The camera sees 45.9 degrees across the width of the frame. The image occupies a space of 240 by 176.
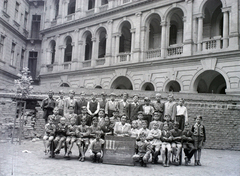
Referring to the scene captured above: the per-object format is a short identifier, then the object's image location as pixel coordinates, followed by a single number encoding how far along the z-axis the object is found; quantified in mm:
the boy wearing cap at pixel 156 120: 10344
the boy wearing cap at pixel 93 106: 12195
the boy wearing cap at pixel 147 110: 11672
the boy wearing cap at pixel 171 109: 11641
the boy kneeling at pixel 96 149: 9820
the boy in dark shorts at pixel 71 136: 10284
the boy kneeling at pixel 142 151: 9277
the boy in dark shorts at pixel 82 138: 10082
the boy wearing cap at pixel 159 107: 11703
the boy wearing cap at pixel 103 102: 12484
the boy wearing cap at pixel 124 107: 11881
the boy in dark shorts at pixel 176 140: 9953
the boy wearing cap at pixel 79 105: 13002
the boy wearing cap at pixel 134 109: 11938
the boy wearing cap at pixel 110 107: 12195
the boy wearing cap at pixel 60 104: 13202
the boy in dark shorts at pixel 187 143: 10086
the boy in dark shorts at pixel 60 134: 10273
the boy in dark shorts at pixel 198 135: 10109
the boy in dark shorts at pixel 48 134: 10359
